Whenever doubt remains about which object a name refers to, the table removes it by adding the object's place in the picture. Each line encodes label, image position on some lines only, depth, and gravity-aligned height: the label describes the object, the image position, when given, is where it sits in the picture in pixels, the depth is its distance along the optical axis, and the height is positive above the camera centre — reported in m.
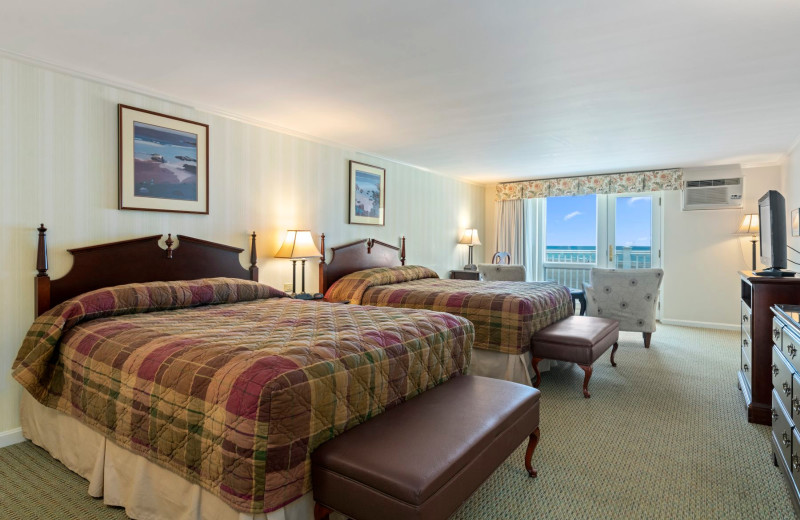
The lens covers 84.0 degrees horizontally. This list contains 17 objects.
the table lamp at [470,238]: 6.96 +0.32
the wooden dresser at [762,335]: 2.71 -0.46
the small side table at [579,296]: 5.28 -0.44
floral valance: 6.09 +1.12
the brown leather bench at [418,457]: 1.32 -0.65
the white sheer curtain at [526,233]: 7.44 +0.44
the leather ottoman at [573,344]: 3.27 -0.64
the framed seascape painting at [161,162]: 3.04 +0.68
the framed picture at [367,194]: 4.97 +0.74
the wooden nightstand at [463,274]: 6.39 -0.23
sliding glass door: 6.50 +0.40
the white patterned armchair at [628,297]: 4.76 -0.41
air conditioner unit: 5.68 +0.88
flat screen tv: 2.89 +0.20
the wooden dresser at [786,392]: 1.78 -0.58
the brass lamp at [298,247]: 3.93 +0.08
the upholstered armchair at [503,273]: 5.61 -0.18
